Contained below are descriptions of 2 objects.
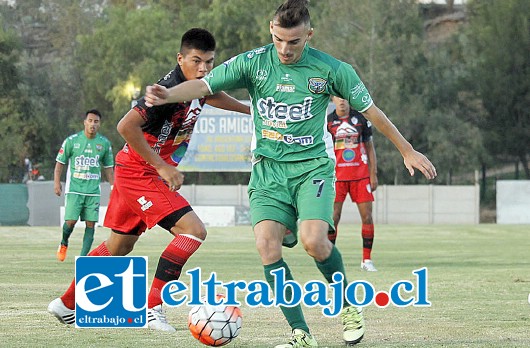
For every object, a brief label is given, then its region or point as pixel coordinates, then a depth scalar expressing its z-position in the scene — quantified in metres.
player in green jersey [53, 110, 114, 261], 17.59
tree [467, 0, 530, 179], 55.81
